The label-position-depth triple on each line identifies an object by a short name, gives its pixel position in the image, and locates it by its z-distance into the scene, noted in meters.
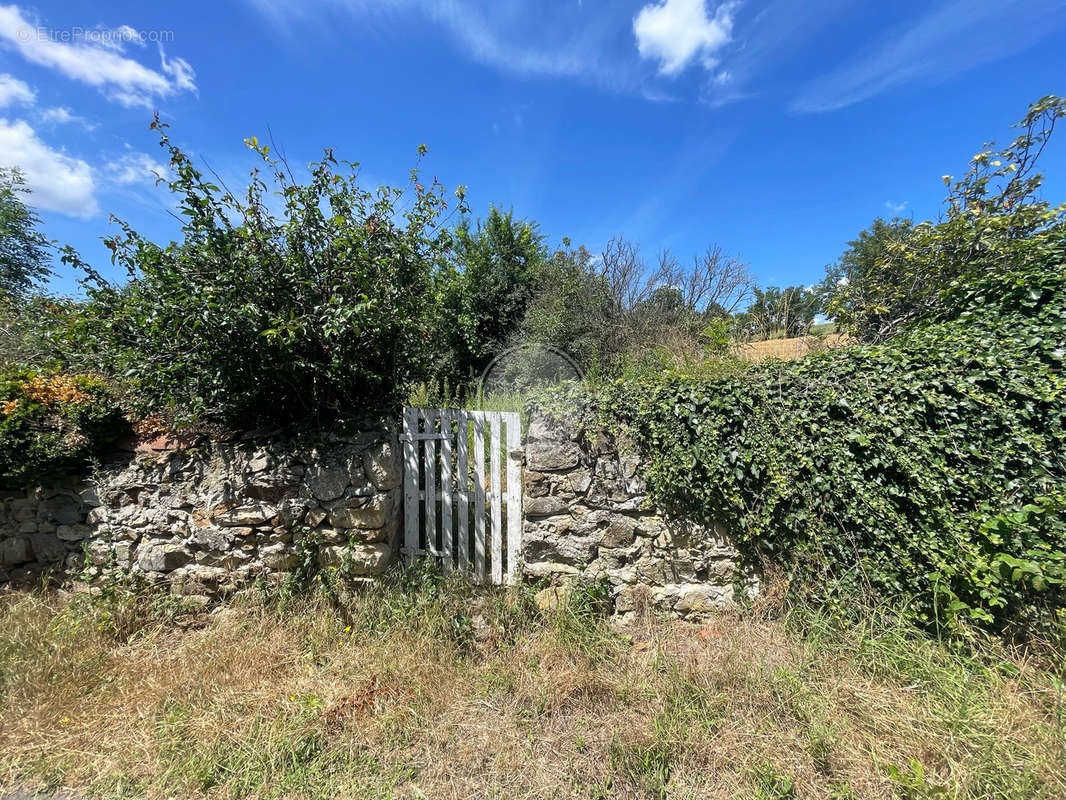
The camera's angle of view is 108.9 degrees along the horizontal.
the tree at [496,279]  10.17
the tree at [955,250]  3.82
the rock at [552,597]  2.93
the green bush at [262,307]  2.68
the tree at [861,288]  4.89
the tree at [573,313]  8.93
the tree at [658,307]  8.96
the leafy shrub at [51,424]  2.88
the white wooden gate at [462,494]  3.09
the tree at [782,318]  7.96
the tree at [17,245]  9.03
